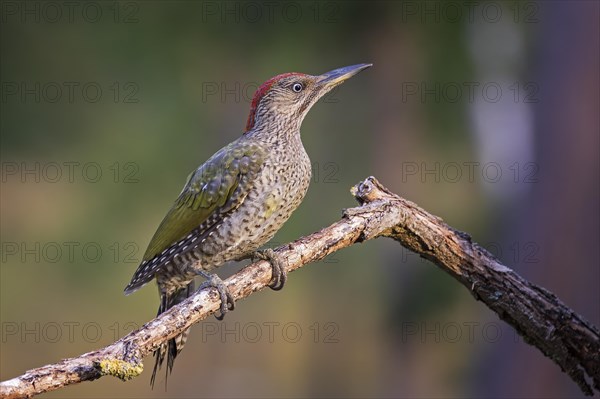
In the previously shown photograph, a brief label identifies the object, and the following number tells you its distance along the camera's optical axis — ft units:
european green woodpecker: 33.99
